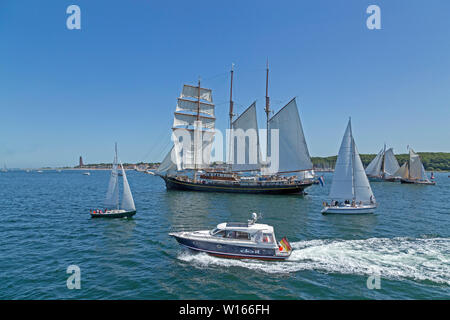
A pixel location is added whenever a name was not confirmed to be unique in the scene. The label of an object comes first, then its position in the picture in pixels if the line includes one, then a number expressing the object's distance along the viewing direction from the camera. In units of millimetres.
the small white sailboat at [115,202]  33500
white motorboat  19312
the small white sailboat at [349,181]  38688
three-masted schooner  60438
